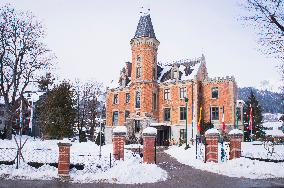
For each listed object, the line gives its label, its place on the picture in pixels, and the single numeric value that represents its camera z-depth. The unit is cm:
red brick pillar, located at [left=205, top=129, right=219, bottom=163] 1914
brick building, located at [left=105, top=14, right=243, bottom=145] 4134
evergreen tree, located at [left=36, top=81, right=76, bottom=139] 3431
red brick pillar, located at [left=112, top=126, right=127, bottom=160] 1812
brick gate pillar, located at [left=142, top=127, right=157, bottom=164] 1708
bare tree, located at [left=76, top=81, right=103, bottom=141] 5281
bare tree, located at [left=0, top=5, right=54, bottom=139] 3312
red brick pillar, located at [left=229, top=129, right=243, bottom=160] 1923
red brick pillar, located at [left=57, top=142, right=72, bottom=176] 1402
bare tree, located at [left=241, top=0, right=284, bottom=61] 1630
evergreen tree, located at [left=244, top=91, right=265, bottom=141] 5073
